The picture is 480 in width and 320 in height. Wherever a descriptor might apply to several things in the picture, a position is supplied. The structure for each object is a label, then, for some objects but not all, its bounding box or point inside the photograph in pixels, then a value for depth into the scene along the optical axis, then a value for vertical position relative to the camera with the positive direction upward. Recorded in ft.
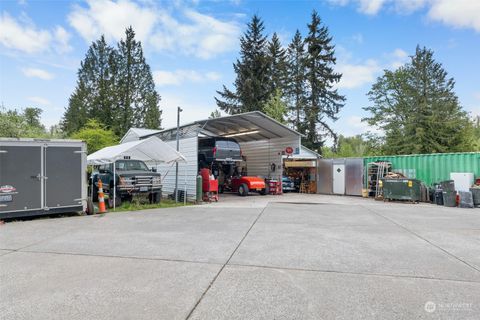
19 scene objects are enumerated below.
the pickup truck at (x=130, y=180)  38.91 -1.80
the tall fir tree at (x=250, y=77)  116.67 +35.15
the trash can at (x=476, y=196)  42.93 -4.26
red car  58.03 -3.50
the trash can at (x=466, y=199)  42.43 -4.72
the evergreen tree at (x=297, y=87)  113.09 +30.15
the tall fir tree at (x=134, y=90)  136.15 +36.04
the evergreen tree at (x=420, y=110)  87.61 +17.87
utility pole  46.32 +7.08
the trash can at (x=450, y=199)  43.80 -4.76
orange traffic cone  34.88 -4.26
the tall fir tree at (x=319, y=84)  111.24 +30.49
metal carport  49.65 +5.36
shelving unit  54.65 -1.65
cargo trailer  28.22 -0.92
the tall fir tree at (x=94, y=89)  132.26 +34.90
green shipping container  46.62 +0.21
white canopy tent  38.77 +2.04
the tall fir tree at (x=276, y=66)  118.32 +39.91
